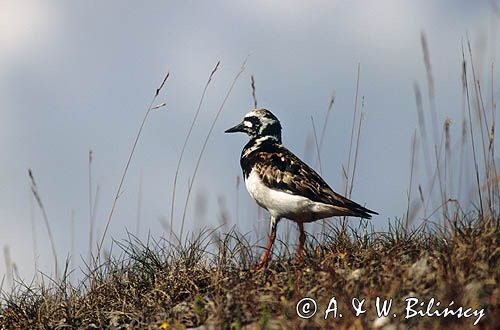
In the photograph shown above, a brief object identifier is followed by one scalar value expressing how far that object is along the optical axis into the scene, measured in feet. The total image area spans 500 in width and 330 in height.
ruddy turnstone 50.57
